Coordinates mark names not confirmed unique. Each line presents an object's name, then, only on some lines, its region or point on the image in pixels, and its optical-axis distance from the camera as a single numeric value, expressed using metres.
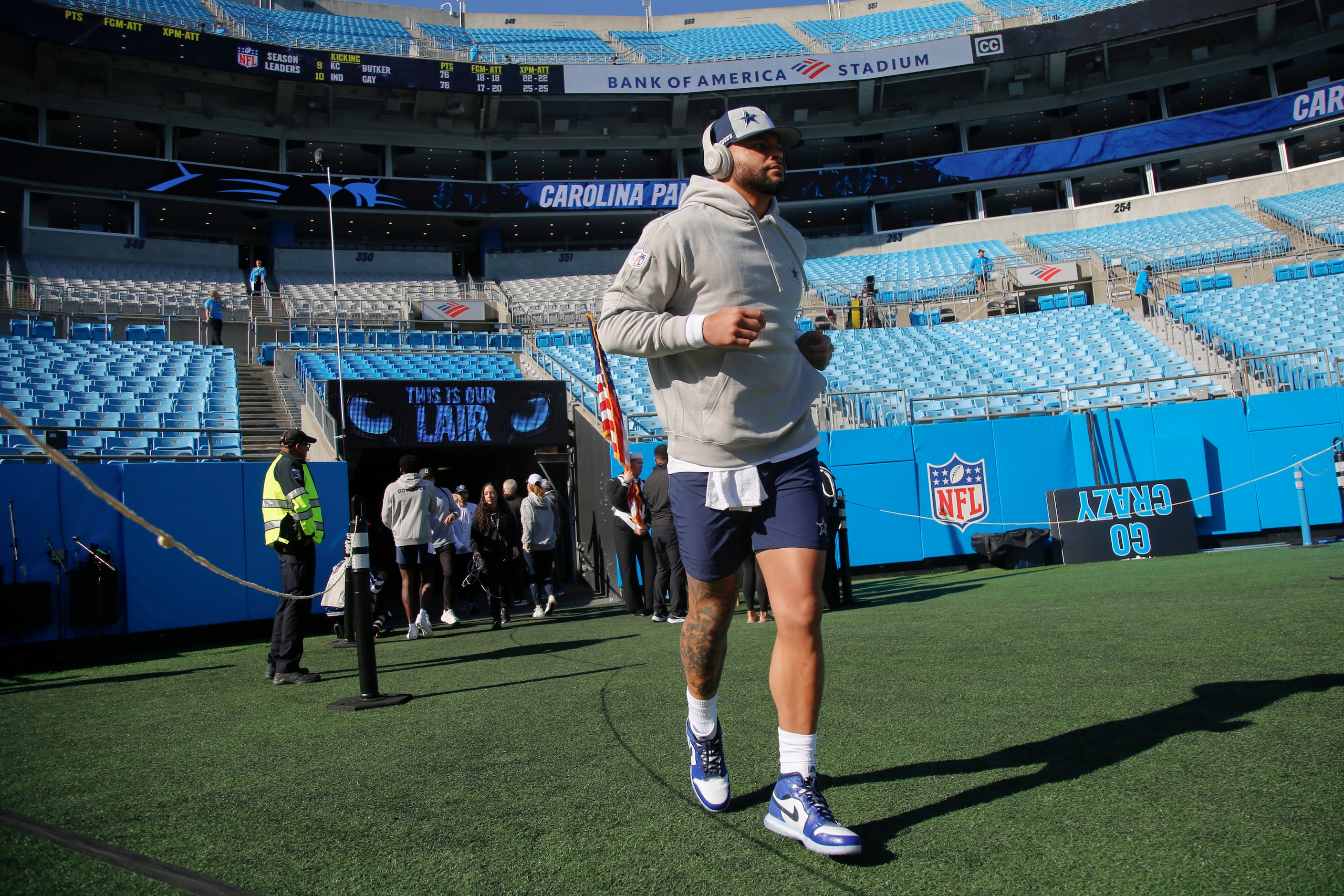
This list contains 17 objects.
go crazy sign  12.09
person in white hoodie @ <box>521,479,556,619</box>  10.02
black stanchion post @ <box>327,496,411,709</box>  4.62
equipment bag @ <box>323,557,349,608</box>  8.06
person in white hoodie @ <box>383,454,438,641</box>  8.49
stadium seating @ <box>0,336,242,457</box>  12.06
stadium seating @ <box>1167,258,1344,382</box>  17.30
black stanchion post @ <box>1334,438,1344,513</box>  9.41
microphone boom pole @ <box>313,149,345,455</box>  11.68
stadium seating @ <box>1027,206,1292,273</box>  24.42
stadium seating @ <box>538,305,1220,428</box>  15.64
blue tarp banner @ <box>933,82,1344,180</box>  29.12
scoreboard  26.48
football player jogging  2.41
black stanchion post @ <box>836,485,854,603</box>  8.94
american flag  10.73
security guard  5.79
